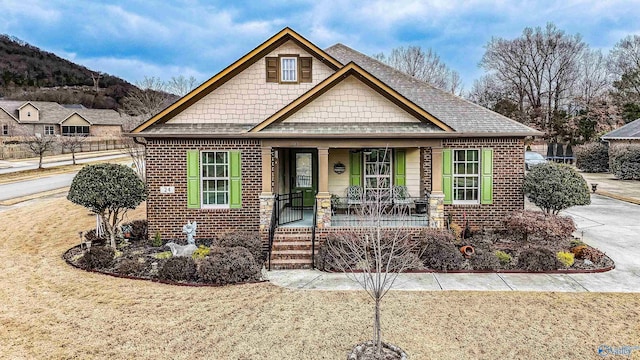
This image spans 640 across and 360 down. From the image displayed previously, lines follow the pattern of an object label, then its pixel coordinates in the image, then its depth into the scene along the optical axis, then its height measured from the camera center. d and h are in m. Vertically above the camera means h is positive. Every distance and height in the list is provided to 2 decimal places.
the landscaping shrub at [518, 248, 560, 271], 10.80 -2.18
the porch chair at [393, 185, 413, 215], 13.91 -0.72
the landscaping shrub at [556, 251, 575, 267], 10.98 -2.16
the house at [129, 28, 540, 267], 13.04 +0.84
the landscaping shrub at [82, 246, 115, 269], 11.15 -2.12
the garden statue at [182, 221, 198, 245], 12.52 -1.60
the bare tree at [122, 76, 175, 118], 43.22 +9.11
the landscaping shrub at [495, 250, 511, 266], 11.20 -2.19
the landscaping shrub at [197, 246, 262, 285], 10.05 -2.18
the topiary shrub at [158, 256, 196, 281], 10.20 -2.23
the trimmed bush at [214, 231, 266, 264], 11.81 -1.85
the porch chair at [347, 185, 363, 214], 13.99 -0.69
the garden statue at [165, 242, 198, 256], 11.84 -2.02
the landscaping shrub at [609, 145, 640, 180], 30.44 +0.64
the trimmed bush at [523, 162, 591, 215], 13.13 -0.46
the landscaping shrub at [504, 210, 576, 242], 12.11 -1.47
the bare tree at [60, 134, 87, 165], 50.62 +3.83
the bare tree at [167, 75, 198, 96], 52.28 +11.00
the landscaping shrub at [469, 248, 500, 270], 10.92 -2.22
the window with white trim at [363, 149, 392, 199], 15.00 +0.24
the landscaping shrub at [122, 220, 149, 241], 14.30 -1.80
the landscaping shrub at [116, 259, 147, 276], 10.70 -2.28
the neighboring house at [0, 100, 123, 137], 60.66 +8.25
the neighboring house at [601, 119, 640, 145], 32.03 +2.87
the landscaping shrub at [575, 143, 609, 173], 36.84 +1.21
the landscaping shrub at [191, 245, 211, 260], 11.80 -2.12
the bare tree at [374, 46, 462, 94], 52.22 +13.28
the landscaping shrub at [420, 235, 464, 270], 10.94 -2.05
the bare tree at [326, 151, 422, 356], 10.94 -2.01
